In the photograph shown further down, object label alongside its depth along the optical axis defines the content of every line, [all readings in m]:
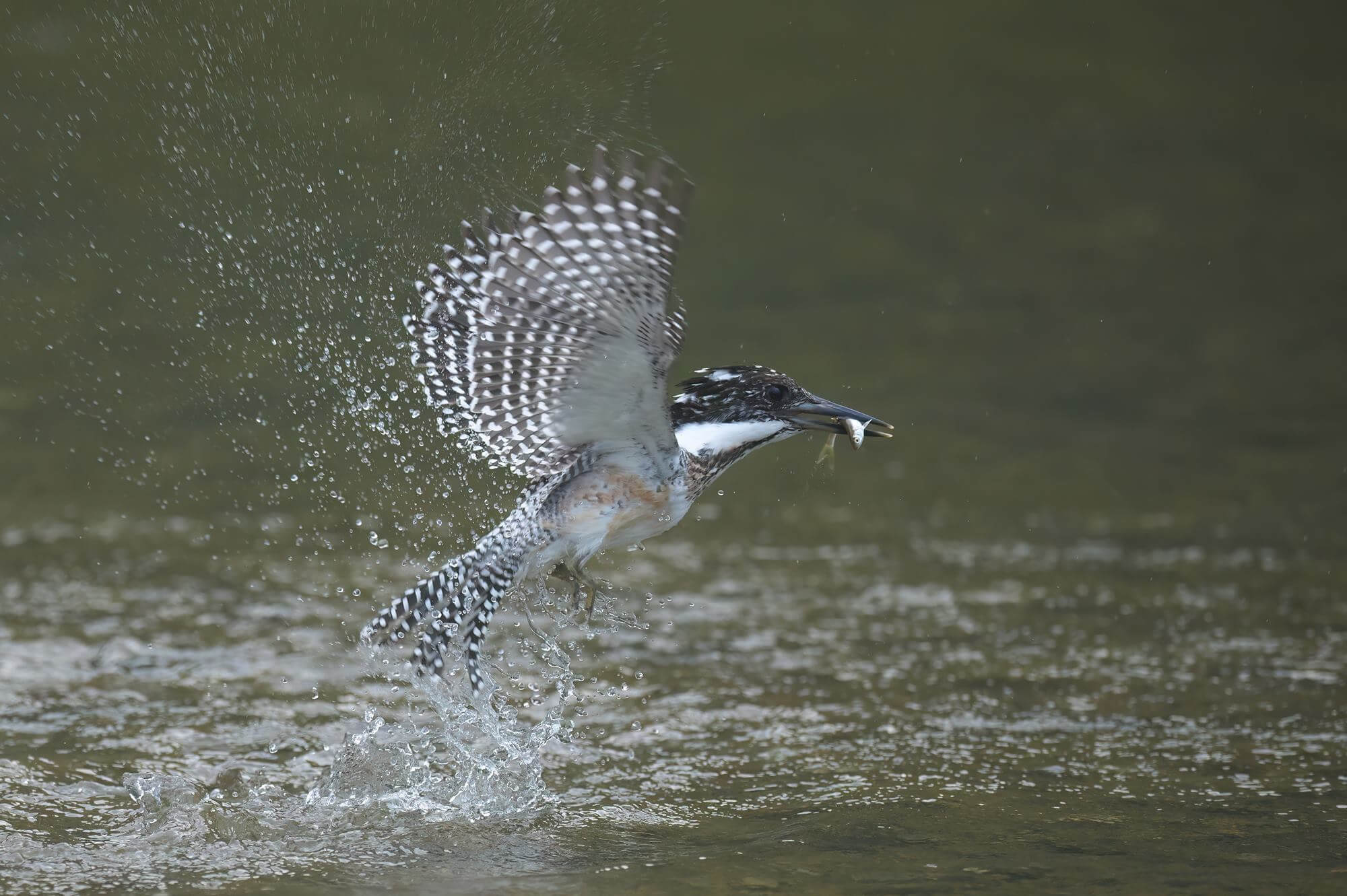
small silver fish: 8.52
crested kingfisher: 7.74
